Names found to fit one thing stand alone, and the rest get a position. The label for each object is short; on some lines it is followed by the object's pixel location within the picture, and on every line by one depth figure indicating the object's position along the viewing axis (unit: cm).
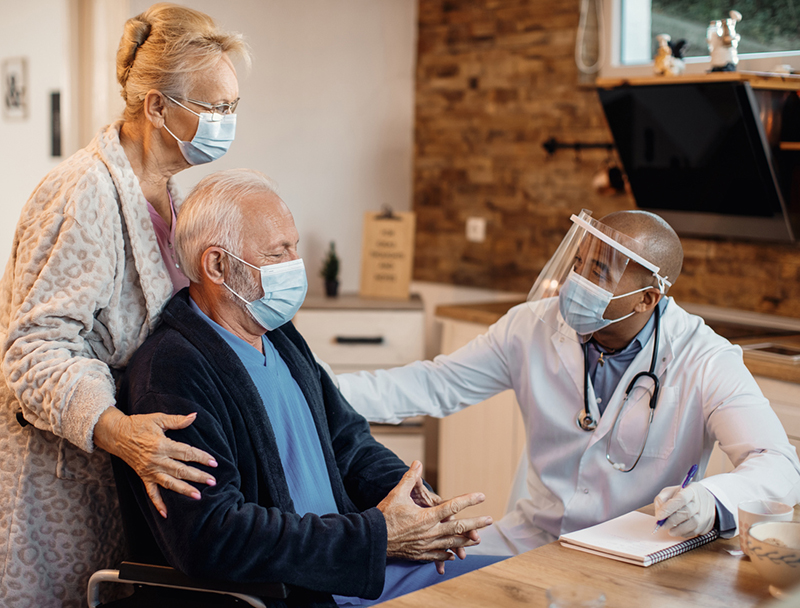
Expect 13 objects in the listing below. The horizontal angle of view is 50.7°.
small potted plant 379
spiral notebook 129
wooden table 115
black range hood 279
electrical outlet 406
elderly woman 147
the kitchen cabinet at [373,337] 352
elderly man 136
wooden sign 385
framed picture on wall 327
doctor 170
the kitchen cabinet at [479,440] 321
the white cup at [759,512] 126
